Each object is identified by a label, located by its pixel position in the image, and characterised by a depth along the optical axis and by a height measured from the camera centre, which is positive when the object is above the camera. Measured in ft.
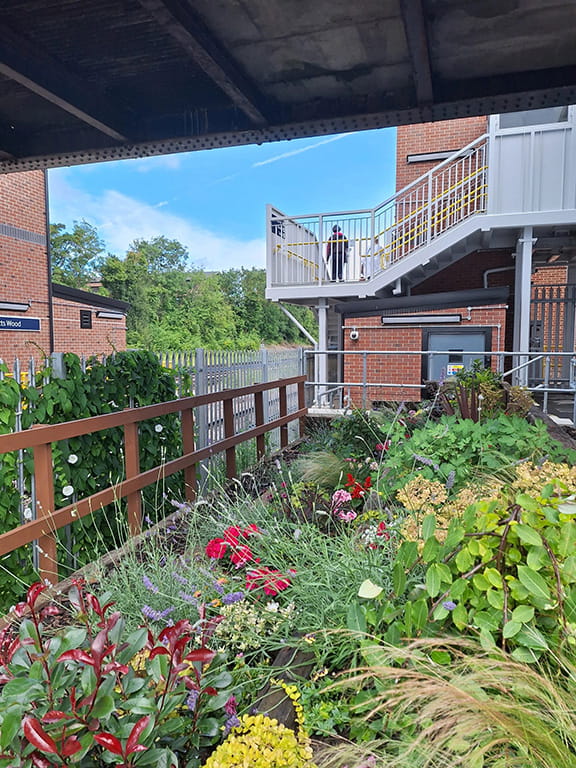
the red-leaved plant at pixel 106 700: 3.77 -2.73
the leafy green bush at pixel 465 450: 10.18 -2.18
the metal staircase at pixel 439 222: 30.91 +8.00
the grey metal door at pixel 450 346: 34.09 -0.25
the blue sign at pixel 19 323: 46.37 +1.81
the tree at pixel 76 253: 148.20 +25.92
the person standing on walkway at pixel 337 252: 39.83 +6.78
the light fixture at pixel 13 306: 46.26 +3.30
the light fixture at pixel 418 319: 34.47 +1.52
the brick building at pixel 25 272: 46.93 +6.60
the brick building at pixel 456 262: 31.27 +5.85
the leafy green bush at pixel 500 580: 4.40 -2.10
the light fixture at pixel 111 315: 67.24 +3.68
